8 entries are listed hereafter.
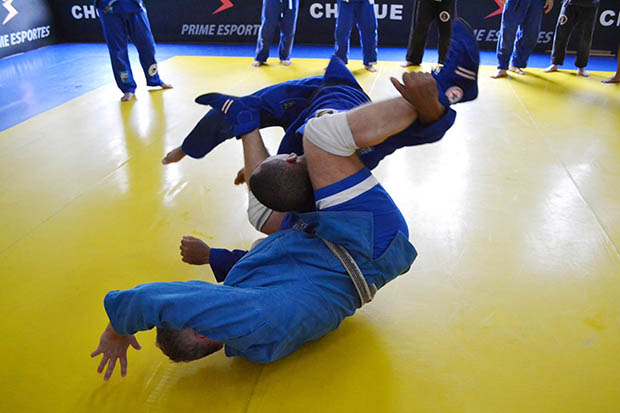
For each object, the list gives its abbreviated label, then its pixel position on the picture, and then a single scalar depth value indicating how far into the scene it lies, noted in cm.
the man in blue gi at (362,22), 520
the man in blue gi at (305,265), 125
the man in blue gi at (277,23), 550
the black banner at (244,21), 649
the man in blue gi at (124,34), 421
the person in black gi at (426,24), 512
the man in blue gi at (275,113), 173
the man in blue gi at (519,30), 483
